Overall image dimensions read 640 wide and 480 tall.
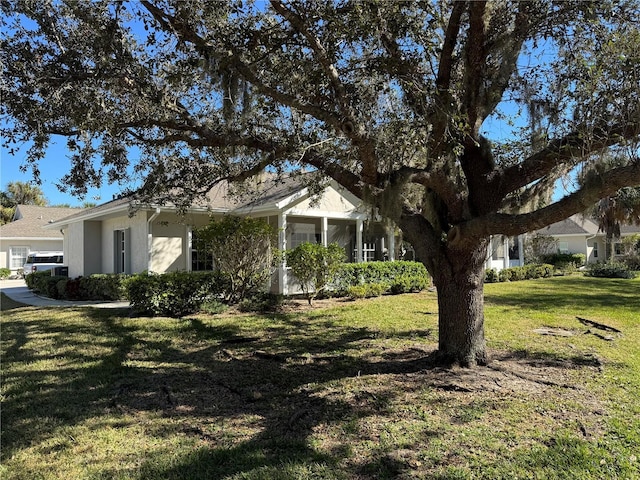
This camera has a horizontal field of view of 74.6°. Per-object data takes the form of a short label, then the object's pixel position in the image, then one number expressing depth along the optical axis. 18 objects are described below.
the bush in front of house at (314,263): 12.36
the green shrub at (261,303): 11.62
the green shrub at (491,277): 19.81
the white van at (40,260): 27.41
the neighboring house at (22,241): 30.22
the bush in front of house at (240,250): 11.62
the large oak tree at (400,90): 5.29
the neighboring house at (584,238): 34.91
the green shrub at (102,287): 13.86
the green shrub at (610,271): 21.52
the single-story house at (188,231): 14.28
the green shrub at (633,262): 27.72
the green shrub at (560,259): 26.08
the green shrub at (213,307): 11.20
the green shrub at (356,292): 13.81
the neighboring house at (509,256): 21.94
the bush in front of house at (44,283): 15.94
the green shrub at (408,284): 15.25
